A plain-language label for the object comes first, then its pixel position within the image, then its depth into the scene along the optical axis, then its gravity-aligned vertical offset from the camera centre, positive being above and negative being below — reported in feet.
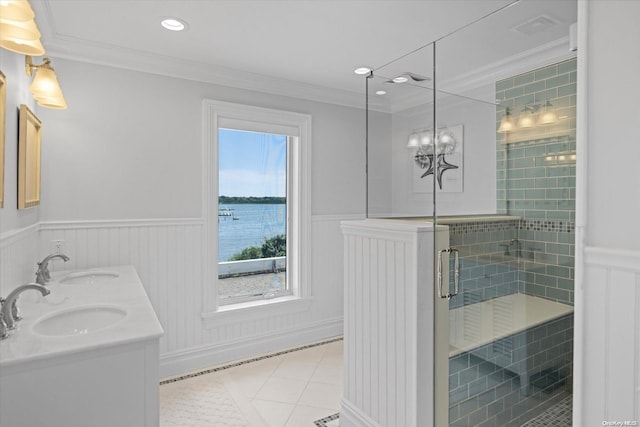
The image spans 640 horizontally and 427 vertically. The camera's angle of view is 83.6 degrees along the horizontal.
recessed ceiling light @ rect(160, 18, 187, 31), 7.27 +3.77
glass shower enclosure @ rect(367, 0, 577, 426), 4.42 +0.16
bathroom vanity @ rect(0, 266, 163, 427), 3.51 -1.77
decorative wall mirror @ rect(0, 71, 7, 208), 5.10 +1.27
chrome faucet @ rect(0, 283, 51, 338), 4.14 -1.19
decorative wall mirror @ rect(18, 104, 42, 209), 6.26 +0.89
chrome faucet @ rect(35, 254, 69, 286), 6.70 -1.28
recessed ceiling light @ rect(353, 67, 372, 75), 9.98 +3.84
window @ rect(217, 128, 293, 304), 10.75 -0.29
